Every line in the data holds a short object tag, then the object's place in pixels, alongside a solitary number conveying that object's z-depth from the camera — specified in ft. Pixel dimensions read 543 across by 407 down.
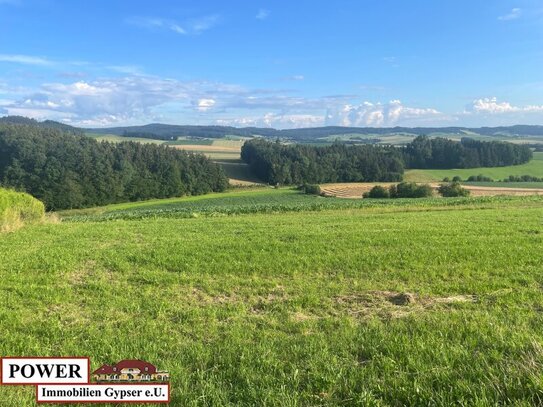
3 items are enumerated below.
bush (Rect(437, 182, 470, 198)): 220.23
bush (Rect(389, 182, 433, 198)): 220.84
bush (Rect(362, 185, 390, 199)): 235.61
